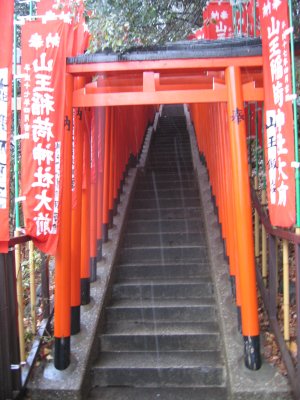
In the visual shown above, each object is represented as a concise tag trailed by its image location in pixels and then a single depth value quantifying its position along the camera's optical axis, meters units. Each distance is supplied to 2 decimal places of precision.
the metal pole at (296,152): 4.00
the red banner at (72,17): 4.77
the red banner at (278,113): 4.06
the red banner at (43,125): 4.49
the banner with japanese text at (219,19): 8.01
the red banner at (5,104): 4.04
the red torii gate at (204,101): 4.58
